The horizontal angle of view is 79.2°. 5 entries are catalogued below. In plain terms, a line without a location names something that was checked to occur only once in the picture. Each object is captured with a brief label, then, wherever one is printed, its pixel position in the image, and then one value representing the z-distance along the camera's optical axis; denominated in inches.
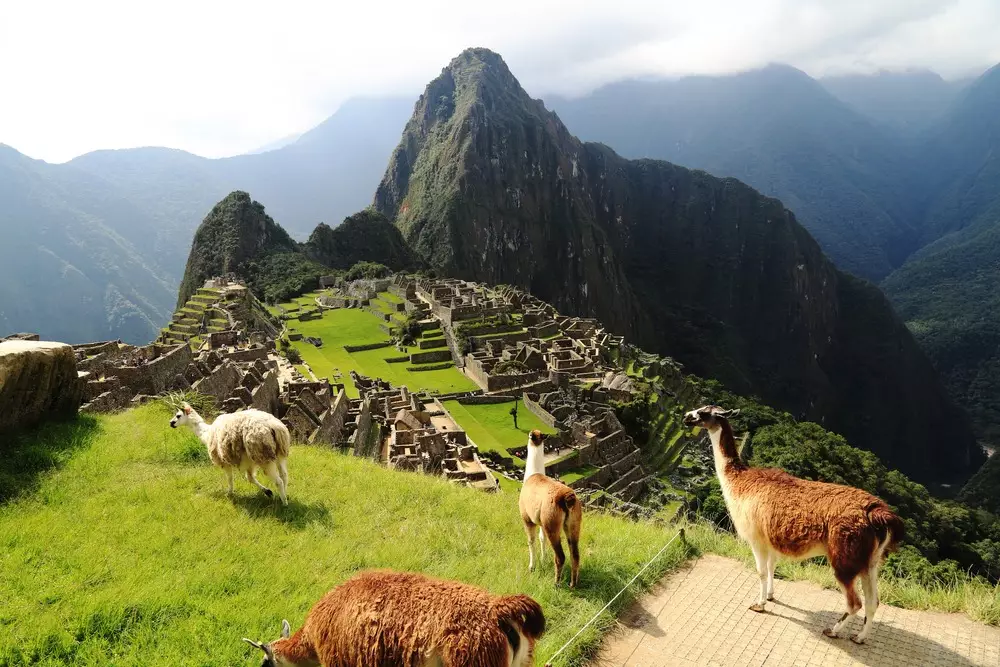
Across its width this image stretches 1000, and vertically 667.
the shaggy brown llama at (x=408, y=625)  136.4
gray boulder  300.2
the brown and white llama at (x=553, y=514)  222.1
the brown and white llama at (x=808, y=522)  186.2
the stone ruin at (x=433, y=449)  671.8
